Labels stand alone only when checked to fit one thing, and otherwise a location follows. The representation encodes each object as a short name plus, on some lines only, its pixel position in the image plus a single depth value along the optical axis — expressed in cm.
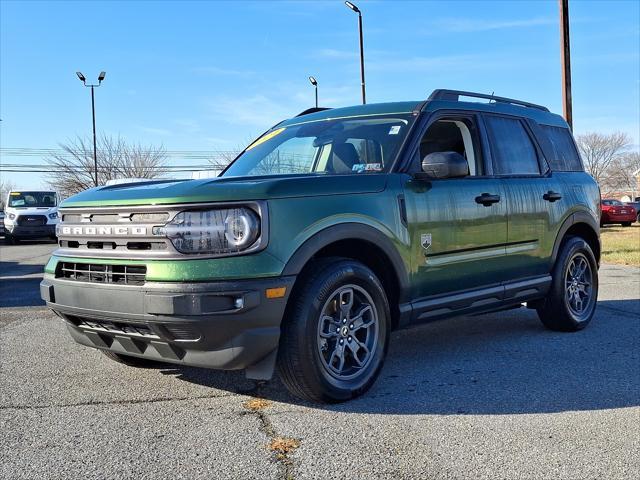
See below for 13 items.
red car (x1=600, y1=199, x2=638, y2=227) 3009
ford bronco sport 347
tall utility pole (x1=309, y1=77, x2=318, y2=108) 3172
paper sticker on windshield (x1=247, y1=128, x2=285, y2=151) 548
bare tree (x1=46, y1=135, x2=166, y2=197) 4694
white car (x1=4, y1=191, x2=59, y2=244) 2219
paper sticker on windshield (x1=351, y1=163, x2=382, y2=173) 449
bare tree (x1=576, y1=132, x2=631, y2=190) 8800
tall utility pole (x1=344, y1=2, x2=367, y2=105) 2424
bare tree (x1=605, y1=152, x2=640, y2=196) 9081
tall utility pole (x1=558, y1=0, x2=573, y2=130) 1367
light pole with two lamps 3543
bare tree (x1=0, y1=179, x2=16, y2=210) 9662
